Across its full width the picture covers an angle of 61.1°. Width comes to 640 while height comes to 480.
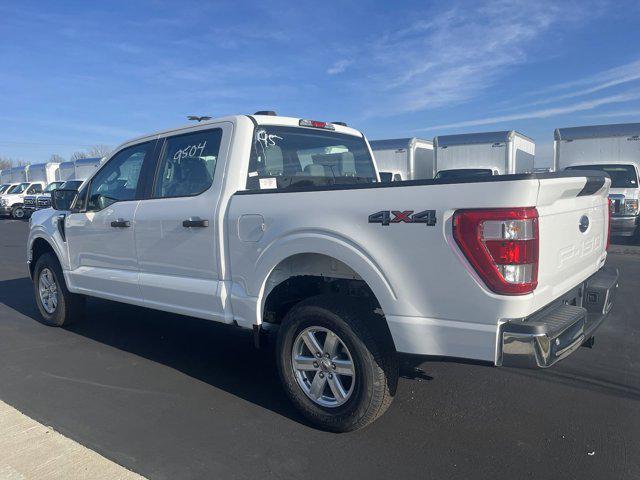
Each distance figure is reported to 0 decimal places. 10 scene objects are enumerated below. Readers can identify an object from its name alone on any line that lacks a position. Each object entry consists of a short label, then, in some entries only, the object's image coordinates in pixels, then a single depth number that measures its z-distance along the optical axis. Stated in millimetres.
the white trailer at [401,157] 17781
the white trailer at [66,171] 29100
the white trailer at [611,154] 13297
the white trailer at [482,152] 15477
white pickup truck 2734
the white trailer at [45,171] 31203
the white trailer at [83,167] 27047
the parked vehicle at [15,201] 25641
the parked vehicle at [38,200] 23672
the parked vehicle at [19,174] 34269
